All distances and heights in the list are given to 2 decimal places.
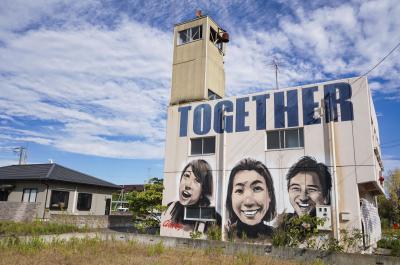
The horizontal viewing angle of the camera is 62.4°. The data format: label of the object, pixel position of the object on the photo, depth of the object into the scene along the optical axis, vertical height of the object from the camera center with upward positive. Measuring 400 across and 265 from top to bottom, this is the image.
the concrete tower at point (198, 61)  21.22 +9.68
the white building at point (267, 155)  14.99 +2.90
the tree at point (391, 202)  36.92 +1.89
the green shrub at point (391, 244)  14.77 -1.38
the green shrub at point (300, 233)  13.93 -0.80
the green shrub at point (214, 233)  16.66 -1.07
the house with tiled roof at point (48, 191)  22.62 +1.07
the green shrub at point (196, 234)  17.12 -1.23
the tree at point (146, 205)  20.17 +0.21
